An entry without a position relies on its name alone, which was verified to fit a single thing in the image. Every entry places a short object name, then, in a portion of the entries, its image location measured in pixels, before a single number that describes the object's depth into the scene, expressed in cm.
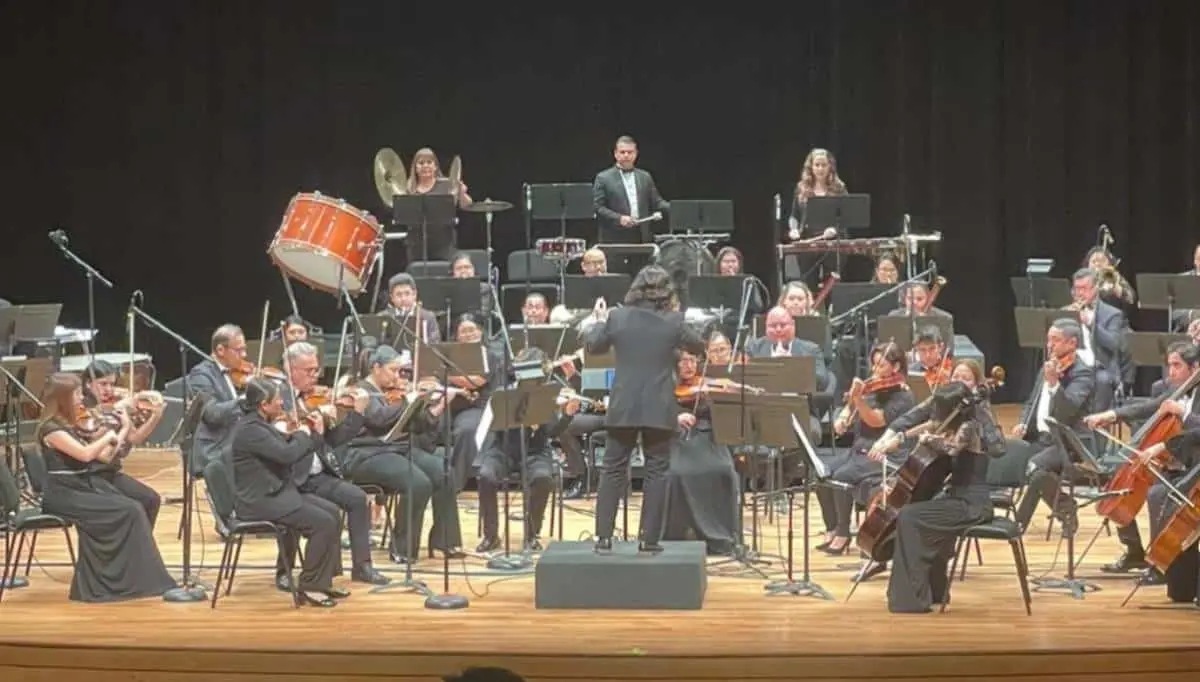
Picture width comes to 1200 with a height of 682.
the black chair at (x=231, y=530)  1623
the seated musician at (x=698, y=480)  1861
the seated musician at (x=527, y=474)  1900
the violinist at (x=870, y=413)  1828
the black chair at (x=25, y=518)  1667
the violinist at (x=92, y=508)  1661
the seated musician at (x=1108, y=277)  2486
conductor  1664
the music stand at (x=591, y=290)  2198
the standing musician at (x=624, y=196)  2586
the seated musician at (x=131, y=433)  1719
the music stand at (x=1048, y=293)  2491
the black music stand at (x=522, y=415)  1733
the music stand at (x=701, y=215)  2569
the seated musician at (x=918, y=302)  2339
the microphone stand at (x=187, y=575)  1669
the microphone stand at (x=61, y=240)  1828
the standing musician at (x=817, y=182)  2553
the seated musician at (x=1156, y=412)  1620
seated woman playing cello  1560
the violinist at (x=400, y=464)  1809
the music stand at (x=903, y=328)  2175
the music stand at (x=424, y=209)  2327
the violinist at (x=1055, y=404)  1841
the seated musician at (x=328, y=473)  1705
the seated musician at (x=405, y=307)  2141
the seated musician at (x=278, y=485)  1628
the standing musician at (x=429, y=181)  2462
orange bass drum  2025
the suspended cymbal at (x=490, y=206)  2228
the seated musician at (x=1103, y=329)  2277
